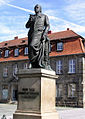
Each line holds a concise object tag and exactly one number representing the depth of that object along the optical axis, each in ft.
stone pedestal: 18.11
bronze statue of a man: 19.68
